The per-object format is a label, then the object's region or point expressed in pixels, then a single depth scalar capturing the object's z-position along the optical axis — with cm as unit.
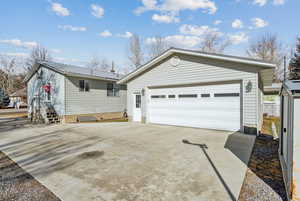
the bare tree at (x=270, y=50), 2586
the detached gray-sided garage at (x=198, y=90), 716
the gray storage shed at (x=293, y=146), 251
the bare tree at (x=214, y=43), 2709
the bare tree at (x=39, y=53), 3022
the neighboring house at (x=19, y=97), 3376
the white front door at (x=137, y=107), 1148
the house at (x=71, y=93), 1184
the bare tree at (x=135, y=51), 2697
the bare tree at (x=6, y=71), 3472
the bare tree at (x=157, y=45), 2658
